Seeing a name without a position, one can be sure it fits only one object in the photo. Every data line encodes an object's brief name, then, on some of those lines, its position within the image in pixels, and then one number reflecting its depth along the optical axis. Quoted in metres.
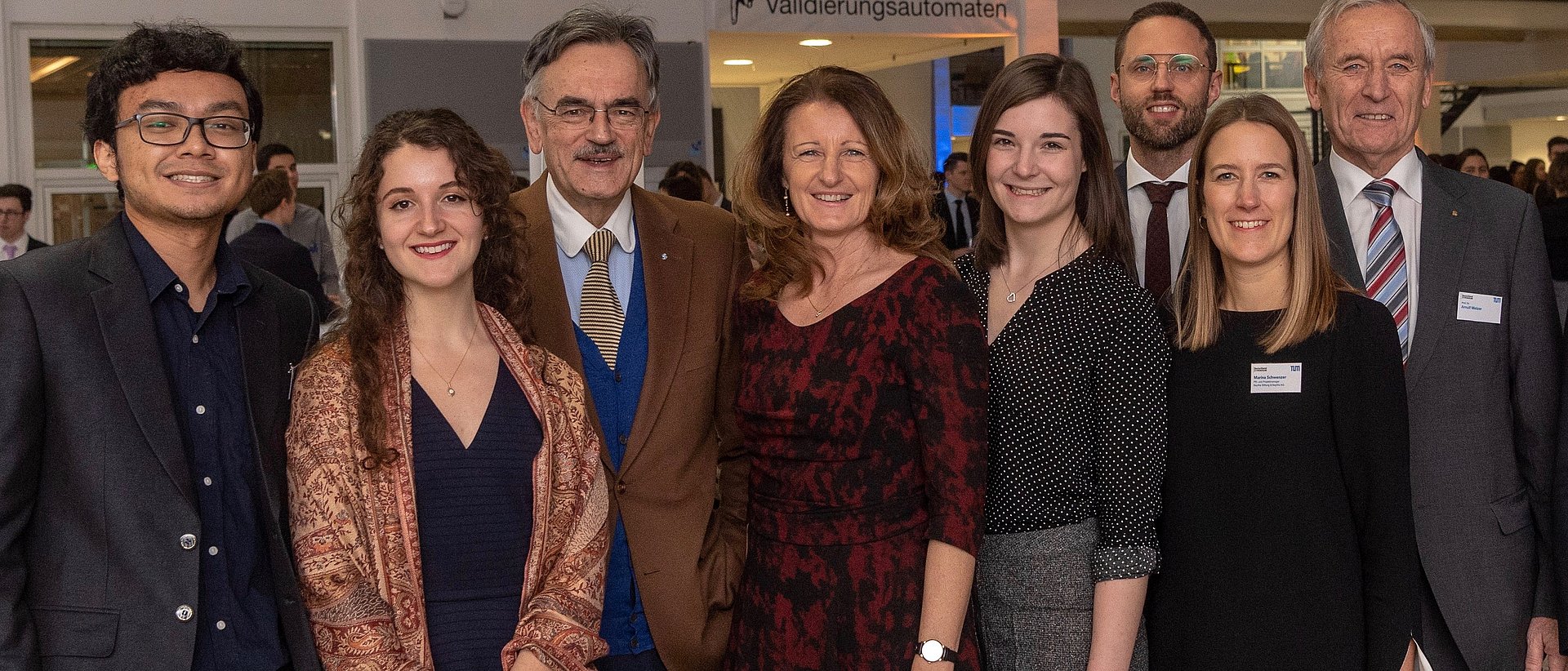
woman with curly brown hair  2.25
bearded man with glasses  3.56
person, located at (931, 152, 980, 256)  10.16
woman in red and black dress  2.40
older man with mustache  2.71
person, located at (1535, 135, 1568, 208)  8.82
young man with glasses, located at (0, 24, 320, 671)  2.12
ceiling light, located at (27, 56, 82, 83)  8.42
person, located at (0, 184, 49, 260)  7.78
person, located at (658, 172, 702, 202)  7.55
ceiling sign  9.30
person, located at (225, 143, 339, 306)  8.01
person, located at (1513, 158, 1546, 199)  11.23
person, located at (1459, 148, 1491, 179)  11.45
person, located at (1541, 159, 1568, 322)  7.59
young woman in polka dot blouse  2.45
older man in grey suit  2.84
